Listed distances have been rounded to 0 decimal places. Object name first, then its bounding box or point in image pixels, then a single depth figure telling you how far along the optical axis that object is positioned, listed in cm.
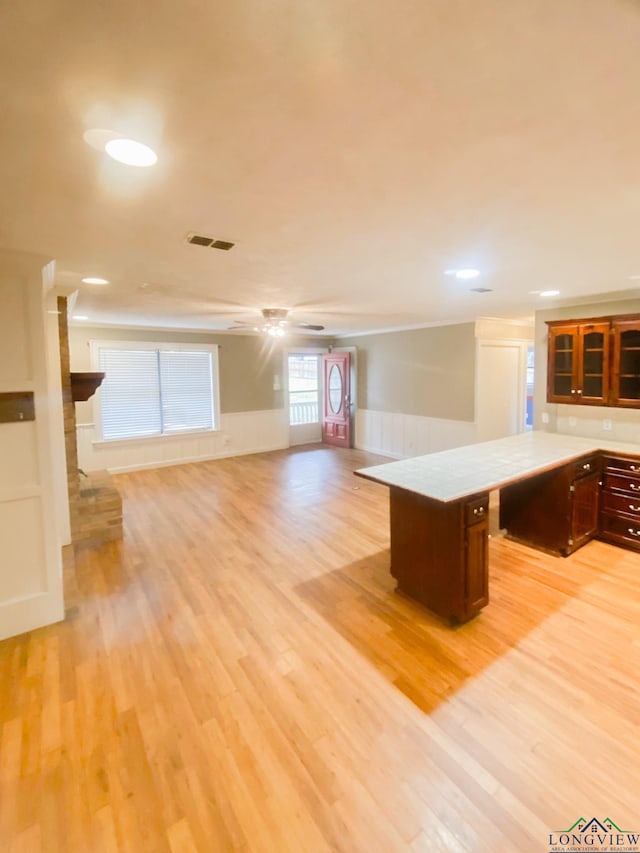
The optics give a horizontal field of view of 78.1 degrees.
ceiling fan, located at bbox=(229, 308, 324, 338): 440
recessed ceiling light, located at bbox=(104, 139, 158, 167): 123
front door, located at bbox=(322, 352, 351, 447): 803
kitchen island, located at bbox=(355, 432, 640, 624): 250
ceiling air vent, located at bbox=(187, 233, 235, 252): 211
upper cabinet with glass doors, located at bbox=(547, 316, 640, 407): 366
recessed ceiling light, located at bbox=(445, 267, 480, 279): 285
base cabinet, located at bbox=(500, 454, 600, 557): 337
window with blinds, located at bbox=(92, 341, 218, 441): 621
